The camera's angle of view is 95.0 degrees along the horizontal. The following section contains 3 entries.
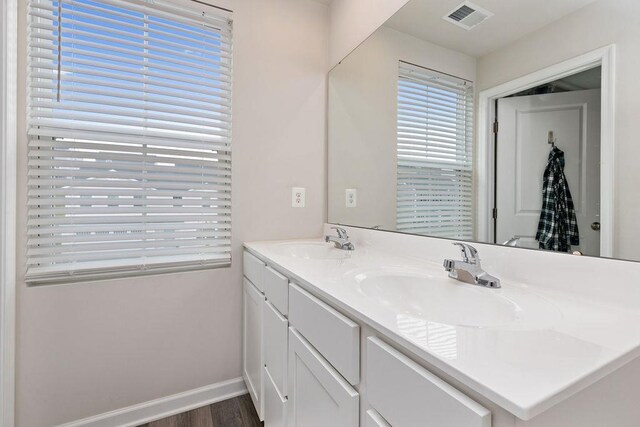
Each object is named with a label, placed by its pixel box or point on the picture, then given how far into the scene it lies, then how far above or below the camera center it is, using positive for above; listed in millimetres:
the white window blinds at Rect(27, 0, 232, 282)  1288 +352
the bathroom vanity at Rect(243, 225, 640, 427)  429 -238
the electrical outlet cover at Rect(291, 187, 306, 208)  1806 +100
